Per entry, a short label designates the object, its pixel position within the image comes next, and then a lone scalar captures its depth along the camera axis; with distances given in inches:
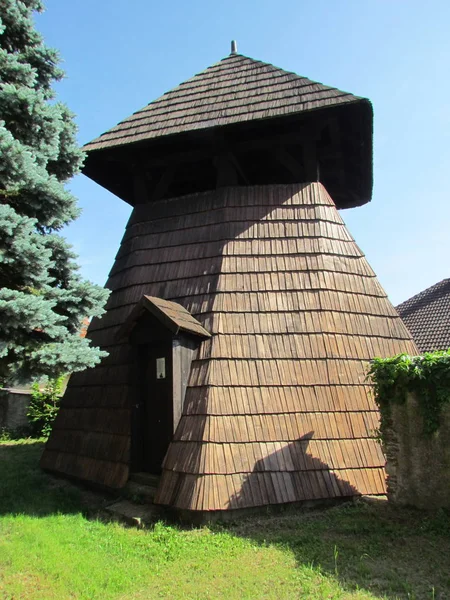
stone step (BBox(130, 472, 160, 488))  245.5
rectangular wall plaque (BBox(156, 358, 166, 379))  272.2
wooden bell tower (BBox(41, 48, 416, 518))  232.1
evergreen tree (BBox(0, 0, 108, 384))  181.8
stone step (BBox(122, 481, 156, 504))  239.8
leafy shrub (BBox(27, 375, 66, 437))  560.4
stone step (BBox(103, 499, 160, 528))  220.5
